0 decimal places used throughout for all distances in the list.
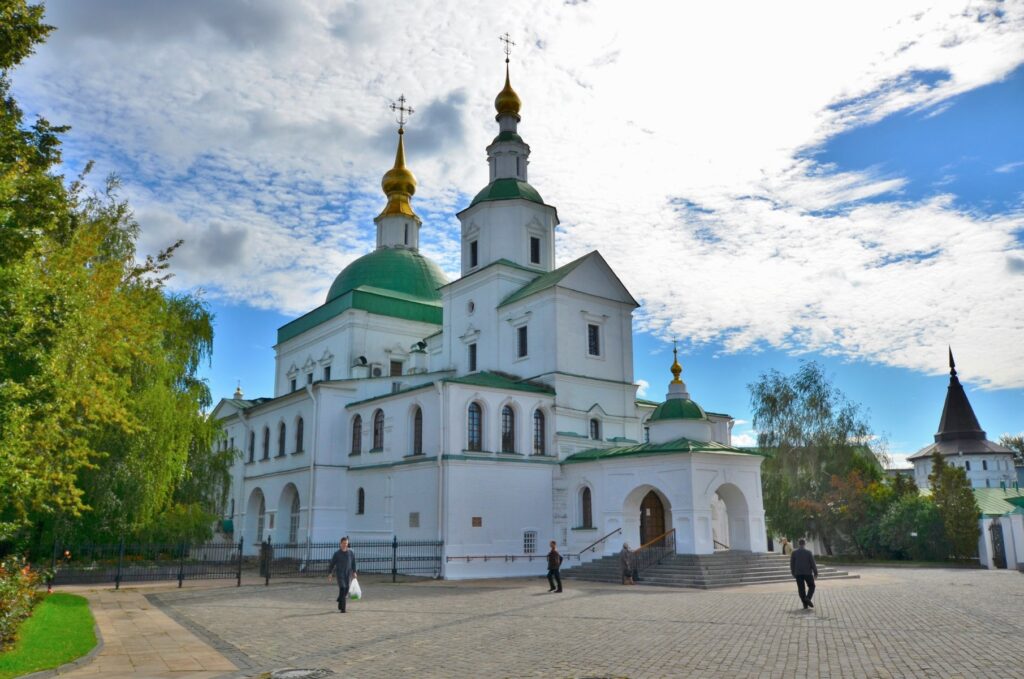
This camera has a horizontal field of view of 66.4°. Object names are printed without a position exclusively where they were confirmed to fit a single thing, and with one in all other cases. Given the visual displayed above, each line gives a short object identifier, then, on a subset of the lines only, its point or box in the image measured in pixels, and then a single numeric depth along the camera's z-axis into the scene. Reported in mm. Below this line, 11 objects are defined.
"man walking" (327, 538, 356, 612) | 16578
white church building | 27453
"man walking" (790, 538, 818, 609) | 16484
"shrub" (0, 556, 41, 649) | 10750
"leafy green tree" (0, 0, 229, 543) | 13281
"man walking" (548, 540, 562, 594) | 21094
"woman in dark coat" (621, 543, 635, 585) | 23828
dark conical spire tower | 80562
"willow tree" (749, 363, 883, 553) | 40062
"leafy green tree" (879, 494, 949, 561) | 35844
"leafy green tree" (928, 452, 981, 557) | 34375
